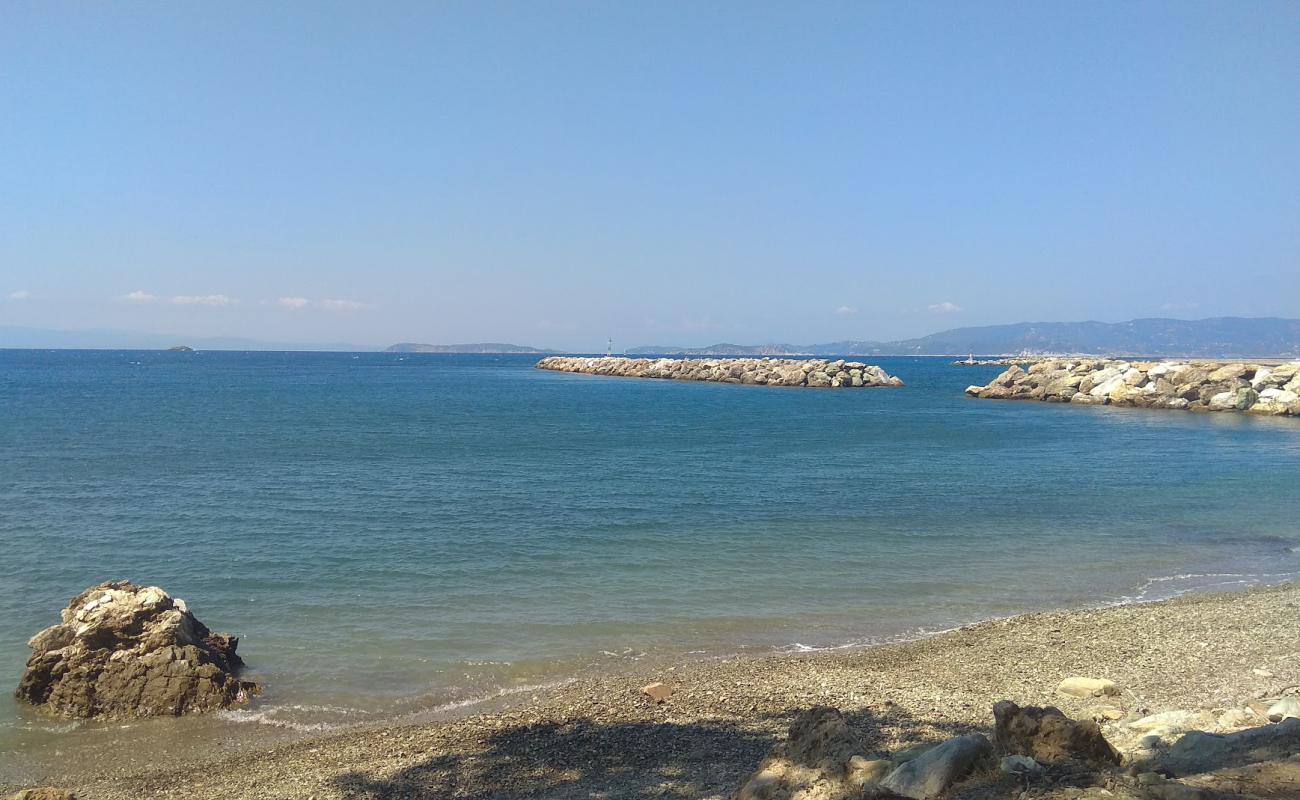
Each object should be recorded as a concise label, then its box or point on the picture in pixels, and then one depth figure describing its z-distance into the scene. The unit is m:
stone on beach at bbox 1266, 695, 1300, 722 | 8.09
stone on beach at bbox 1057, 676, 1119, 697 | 10.78
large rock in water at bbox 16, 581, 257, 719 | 11.24
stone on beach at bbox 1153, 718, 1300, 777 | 6.20
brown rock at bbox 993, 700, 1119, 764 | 6.21
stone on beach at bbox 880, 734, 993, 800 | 5.91
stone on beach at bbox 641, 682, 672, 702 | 11.13
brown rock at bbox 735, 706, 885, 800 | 6.38
